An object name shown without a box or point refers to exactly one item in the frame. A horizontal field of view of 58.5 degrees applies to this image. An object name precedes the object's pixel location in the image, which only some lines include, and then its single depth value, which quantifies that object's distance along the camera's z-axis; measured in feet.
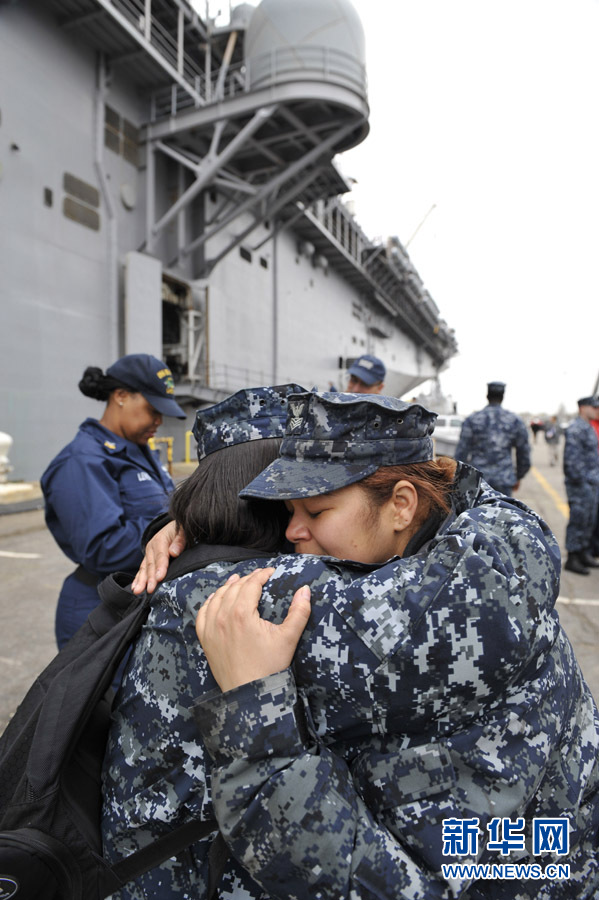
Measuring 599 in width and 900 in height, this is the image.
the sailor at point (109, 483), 6.65
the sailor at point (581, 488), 17.92
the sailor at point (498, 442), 18.10
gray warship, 35.68
